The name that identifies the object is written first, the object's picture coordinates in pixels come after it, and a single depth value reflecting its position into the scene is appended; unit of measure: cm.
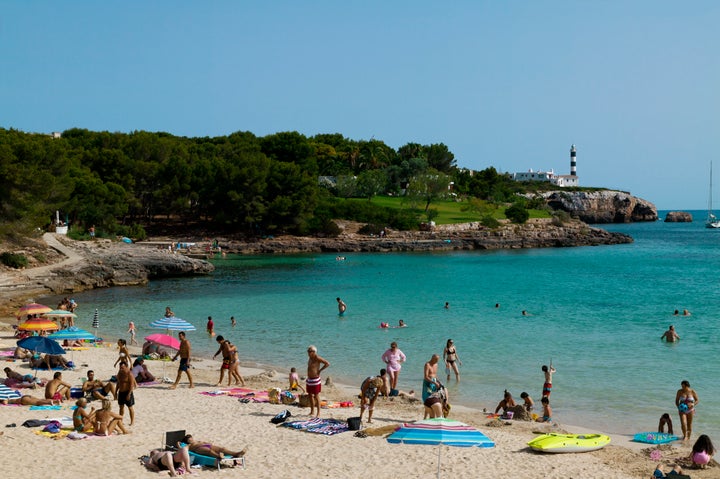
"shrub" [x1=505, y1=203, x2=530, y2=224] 9819
